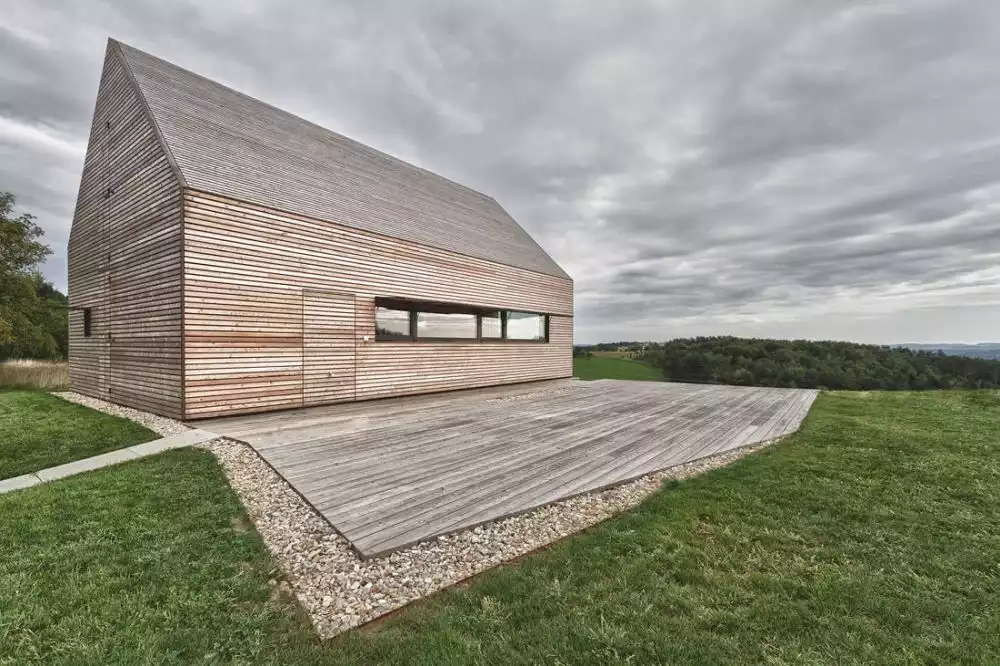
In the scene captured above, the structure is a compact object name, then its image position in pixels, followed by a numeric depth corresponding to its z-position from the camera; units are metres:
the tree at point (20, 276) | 14.98
